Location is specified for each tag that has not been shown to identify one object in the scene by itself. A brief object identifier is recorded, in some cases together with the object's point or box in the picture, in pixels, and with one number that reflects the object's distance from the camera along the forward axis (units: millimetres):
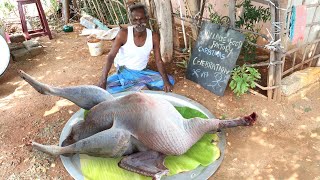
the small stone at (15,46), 5047
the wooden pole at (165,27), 4039
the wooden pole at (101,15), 6011
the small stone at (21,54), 4867
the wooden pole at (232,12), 3443
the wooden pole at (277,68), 3059
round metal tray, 2500
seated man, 3632
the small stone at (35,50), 5022
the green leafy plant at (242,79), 3402
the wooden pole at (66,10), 6562
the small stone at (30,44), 5105
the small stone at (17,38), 5445
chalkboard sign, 3463
